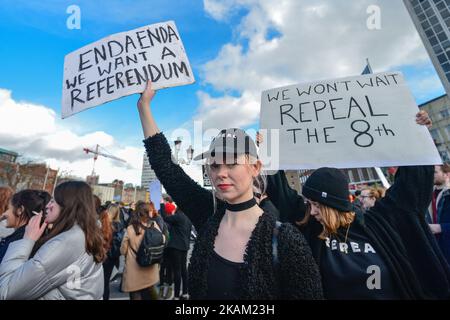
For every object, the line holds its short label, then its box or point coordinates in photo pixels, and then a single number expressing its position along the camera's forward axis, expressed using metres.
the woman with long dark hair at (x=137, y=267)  4.16
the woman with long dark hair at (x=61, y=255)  1.58
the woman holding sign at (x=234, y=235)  1.15
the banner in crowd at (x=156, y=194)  5.88
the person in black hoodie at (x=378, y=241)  1.47
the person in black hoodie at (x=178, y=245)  5.71
